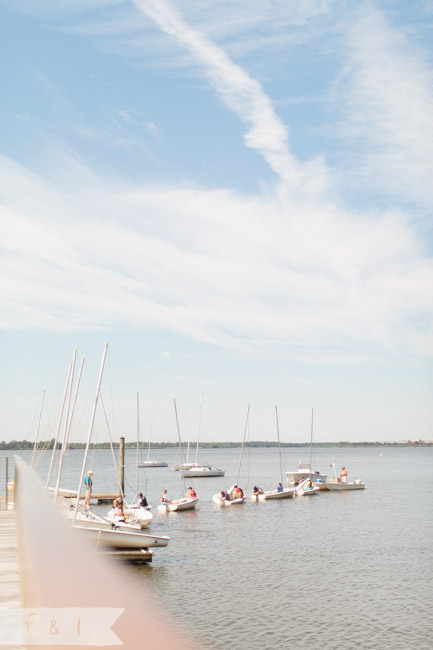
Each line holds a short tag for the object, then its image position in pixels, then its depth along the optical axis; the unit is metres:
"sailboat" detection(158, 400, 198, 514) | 52.20
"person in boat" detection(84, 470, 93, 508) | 39.86
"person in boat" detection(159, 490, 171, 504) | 53.12
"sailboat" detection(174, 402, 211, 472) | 118.38
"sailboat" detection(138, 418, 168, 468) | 179.12
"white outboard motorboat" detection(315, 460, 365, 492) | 76.69
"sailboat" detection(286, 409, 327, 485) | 90.19
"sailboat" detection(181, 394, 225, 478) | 112.81
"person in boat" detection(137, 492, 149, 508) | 41.71
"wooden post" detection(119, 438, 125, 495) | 56.72
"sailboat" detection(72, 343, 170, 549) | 27.47
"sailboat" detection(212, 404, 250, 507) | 58.44
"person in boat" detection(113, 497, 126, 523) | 33.19
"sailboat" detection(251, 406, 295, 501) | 63.20
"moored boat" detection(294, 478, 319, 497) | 70.19
